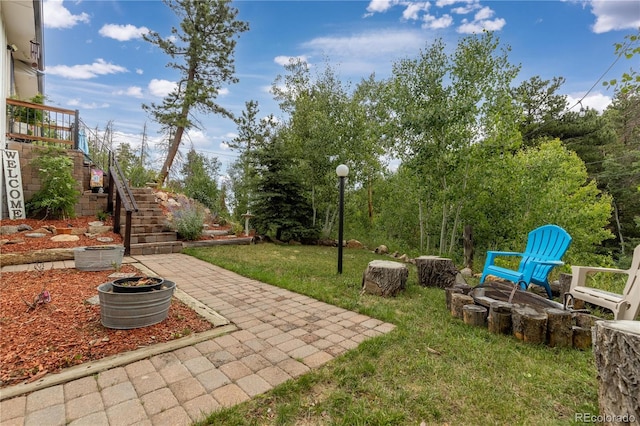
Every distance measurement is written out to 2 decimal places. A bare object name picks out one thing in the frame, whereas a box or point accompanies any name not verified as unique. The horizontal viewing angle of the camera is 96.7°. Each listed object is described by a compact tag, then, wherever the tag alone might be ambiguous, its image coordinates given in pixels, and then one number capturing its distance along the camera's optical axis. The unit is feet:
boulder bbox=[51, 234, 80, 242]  16.37
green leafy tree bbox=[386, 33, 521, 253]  18.90
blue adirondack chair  10.68
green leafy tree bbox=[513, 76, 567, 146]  49.39
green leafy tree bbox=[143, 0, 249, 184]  33.55
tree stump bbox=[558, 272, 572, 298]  11.69
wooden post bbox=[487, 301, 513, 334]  8.35
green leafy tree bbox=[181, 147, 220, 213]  32.19
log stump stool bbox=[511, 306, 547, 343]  7.72
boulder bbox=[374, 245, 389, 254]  26.55
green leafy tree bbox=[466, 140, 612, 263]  20.09
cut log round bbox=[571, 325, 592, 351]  7.52
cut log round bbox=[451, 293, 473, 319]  9.48
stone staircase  18.63
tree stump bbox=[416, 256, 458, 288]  13.65
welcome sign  18.60
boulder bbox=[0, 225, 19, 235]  16.33
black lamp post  15.38
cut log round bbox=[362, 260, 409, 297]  11.80
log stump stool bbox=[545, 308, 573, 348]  7.55
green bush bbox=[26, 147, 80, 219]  19.49
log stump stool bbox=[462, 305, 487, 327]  8.80
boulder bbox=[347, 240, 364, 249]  28.96
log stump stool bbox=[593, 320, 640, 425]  4.32
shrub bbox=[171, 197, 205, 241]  21.38
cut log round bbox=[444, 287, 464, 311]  10.37
